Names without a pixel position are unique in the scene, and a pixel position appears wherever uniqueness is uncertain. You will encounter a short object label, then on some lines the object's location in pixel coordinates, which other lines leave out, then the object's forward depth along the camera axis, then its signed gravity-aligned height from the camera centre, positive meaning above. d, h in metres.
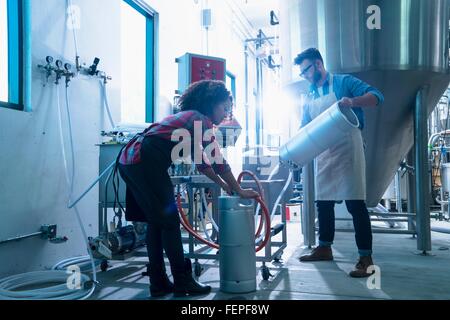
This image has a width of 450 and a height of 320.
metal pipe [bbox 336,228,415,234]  2.52 -0.46
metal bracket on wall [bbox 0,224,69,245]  1.95 -0.33
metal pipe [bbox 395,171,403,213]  3.59 -0.26
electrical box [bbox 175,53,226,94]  2.64 +0.72
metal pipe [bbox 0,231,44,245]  1.76 -0.32
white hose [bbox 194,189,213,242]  2.21 -0.31
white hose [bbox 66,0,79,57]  2.19 +0.87
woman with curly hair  1.39 -0.03
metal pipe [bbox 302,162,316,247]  2.43 -0.26
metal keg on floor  1.47 -0.31
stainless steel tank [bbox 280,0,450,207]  2.09 +0.67
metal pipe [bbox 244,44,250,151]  6.11 +1.04
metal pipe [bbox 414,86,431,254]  2.13 -0.04
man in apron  1.67 +0.01
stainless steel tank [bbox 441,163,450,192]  3.72 -0.12
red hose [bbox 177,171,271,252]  1.55 -0.24
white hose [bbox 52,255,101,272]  1.91 -0.48
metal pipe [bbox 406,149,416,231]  2.74 -0.20
